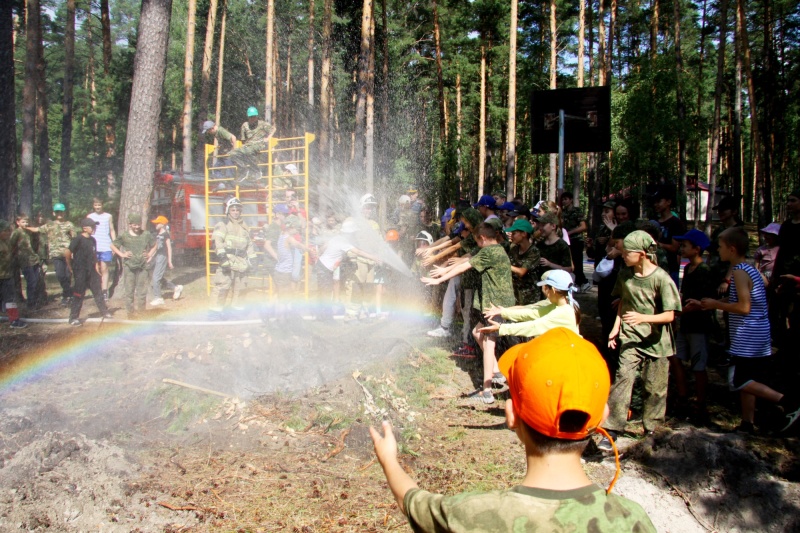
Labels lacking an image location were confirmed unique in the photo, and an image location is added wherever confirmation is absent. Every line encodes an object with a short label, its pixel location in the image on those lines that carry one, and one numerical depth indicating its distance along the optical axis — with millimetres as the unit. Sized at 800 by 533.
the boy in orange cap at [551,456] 1513
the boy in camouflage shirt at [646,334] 4809
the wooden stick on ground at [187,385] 6516
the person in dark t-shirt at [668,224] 6852
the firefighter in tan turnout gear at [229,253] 9547
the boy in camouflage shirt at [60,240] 10466
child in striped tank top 4727
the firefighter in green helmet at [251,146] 10773
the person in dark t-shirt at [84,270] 9234
